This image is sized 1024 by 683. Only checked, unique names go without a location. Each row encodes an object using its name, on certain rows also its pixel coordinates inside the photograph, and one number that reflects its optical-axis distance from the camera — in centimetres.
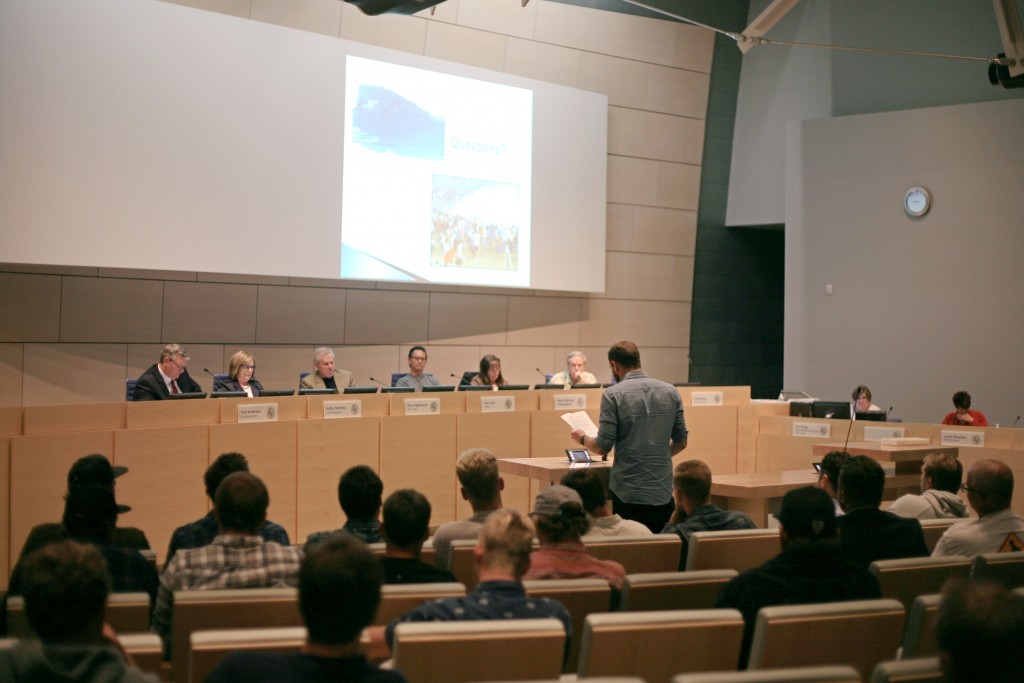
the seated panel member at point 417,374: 802
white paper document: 520
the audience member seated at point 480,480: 360
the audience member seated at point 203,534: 322
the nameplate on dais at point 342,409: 638
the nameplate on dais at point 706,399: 782
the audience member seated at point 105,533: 280
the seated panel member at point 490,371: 799
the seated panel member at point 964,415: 770
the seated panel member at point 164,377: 633
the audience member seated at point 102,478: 338
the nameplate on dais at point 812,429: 736
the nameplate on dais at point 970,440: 645
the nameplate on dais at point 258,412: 600
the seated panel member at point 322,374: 740
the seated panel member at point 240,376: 690
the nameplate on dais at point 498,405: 703
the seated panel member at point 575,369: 837
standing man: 462
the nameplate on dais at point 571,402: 734
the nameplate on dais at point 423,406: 672
